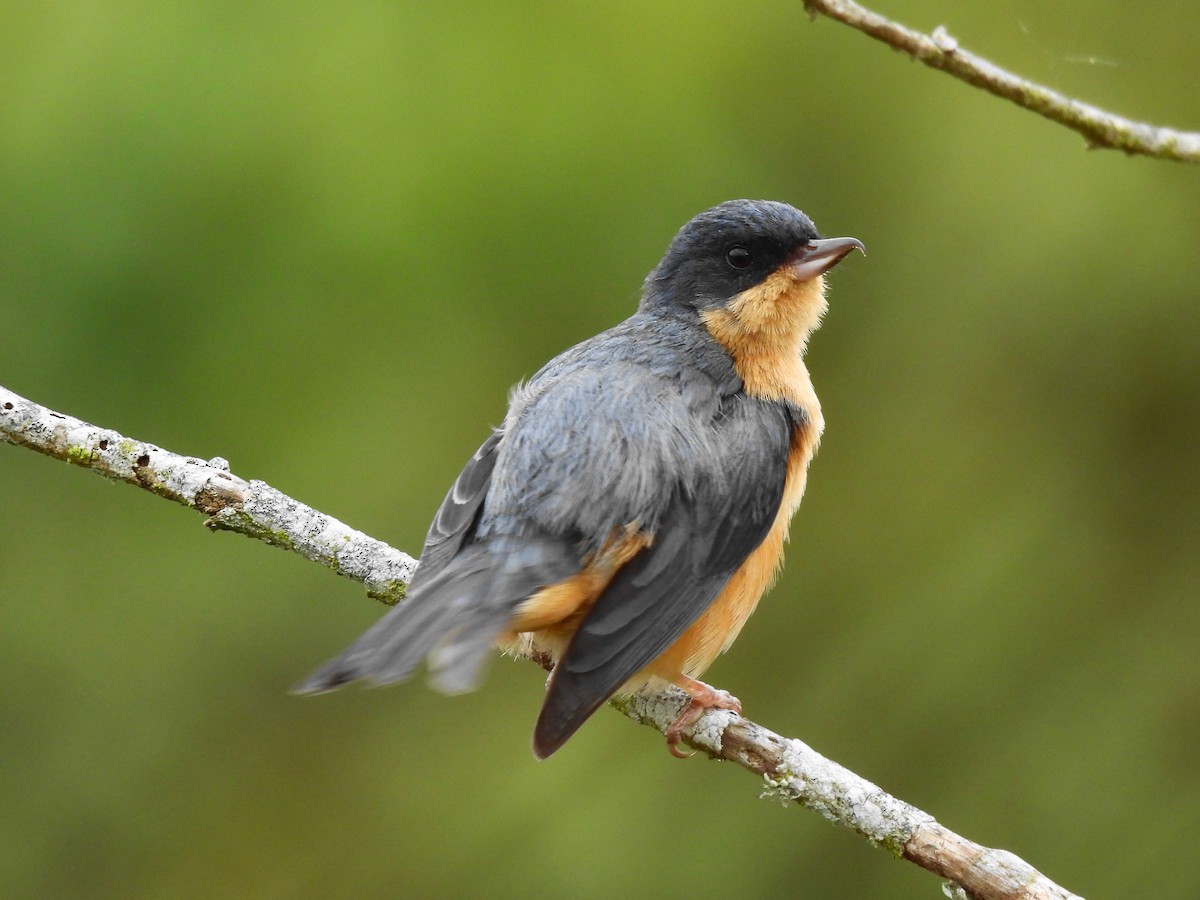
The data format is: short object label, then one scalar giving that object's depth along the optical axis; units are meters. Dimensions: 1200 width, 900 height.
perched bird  6.41
